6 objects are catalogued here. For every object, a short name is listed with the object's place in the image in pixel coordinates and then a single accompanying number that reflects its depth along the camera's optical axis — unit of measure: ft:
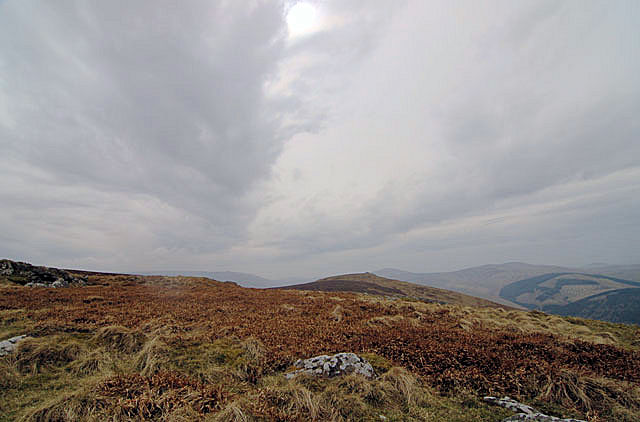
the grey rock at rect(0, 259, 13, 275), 81.38
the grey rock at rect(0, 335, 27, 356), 23.67
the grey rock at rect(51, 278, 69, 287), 75.87
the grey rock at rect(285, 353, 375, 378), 22.71
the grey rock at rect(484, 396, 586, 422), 14.41
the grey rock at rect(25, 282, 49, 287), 72.30
